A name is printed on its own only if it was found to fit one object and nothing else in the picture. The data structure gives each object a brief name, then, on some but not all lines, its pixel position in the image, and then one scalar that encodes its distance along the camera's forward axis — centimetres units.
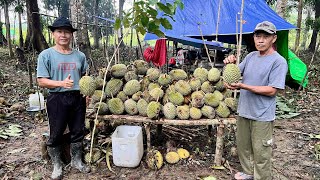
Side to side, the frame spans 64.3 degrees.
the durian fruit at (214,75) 313
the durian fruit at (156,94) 311
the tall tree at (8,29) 1058
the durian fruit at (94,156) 316
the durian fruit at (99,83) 323
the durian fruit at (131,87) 324
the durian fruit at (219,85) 325
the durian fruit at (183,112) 304
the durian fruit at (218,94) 312
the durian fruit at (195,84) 319
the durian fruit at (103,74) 331
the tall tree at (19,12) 911
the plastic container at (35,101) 507
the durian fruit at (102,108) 314
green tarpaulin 656
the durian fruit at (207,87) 318
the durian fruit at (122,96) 324
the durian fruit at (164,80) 326
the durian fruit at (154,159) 305
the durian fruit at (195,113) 303
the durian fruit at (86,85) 274
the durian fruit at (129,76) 334
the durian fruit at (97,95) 321
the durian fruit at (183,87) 316
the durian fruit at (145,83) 338
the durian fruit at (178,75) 336
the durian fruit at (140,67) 349
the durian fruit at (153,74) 335
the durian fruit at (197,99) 306
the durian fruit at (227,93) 330
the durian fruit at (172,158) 317
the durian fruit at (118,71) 329
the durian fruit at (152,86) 327
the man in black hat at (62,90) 262
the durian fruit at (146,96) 317
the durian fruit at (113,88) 323
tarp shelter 638
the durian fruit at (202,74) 325
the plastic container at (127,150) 300
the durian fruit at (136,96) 321
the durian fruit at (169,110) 304
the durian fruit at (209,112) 302
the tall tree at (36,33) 1100
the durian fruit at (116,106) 314
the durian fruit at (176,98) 311
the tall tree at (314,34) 1540
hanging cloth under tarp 636
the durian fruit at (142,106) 312
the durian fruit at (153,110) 298
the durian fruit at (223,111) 301
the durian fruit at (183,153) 326
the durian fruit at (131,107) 315
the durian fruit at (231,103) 305
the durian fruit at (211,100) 304
